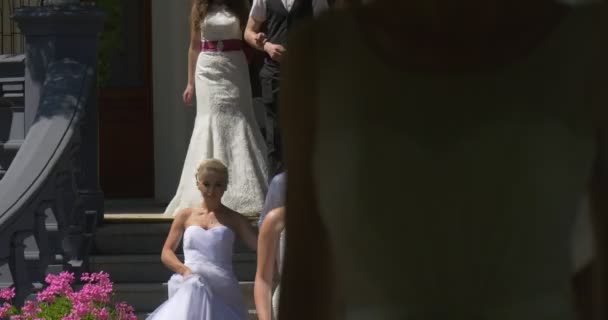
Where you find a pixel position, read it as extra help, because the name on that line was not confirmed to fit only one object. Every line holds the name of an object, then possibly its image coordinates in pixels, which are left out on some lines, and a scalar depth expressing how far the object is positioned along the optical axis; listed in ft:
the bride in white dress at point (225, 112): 69.62
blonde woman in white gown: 56.39
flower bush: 55.52
